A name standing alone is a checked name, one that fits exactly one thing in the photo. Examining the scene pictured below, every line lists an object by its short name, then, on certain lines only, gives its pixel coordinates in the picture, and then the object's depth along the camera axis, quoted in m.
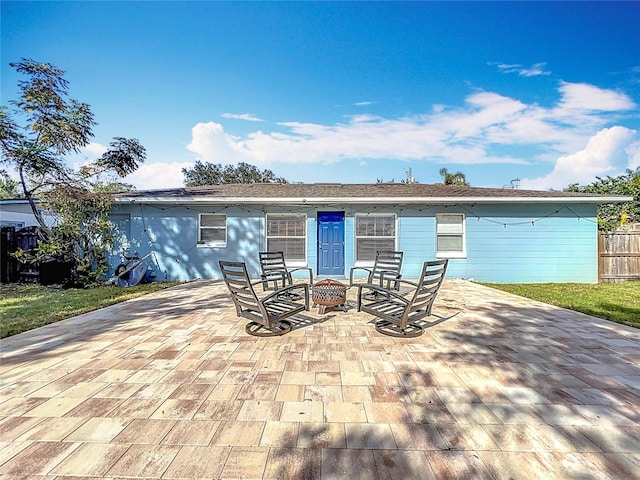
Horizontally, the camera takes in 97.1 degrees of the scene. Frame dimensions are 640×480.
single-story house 9.20
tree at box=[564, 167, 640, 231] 11.12
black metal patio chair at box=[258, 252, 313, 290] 5.83
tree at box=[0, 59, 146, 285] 8.19
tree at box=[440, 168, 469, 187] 23.42
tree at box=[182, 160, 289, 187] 29.94
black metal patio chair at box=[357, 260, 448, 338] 3.73
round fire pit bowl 4.84
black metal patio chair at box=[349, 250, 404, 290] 5.81
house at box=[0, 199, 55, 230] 12.66
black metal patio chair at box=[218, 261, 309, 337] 3.67
